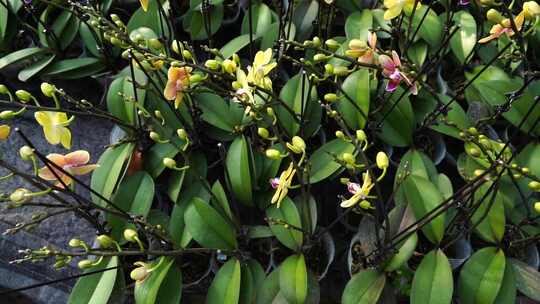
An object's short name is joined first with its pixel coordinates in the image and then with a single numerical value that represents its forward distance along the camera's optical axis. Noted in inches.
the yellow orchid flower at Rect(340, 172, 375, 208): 28.8
